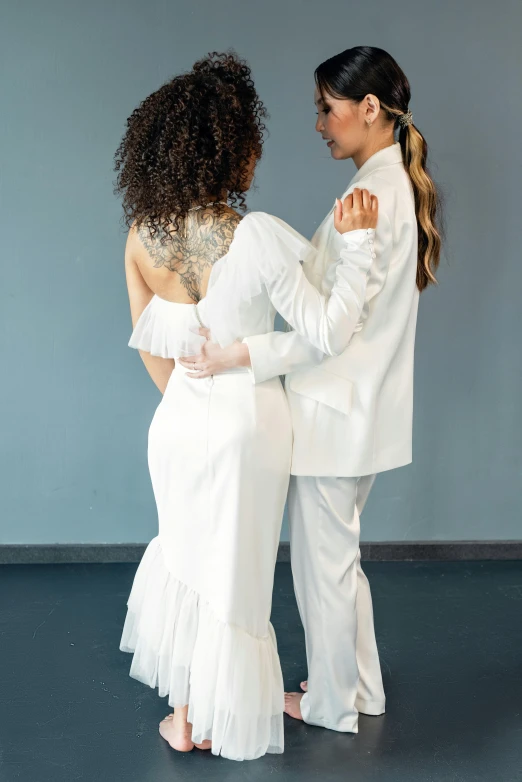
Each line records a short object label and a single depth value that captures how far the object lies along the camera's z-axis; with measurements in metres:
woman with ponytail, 2.15
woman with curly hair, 1.96
